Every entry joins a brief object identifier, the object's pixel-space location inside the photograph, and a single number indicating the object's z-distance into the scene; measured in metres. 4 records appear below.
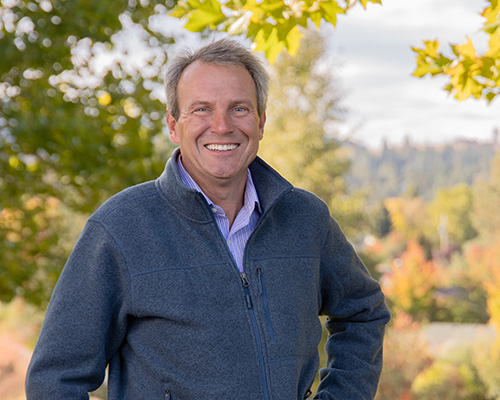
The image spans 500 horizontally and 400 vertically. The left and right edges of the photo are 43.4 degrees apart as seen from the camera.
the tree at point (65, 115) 5.57
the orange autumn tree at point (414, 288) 27.42
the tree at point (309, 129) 19.06
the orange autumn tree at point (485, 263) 29.46
